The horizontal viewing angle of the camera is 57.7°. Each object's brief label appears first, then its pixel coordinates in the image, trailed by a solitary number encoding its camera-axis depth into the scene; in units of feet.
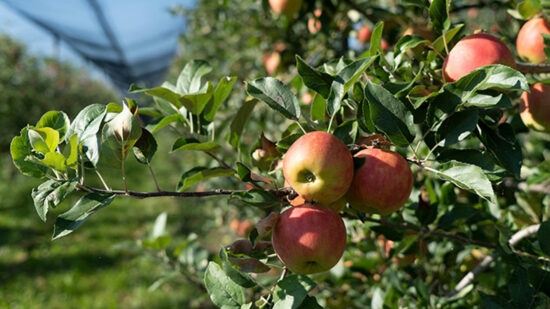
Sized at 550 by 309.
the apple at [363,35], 6.30
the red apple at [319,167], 2.17
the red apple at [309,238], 2.25
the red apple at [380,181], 2.25
